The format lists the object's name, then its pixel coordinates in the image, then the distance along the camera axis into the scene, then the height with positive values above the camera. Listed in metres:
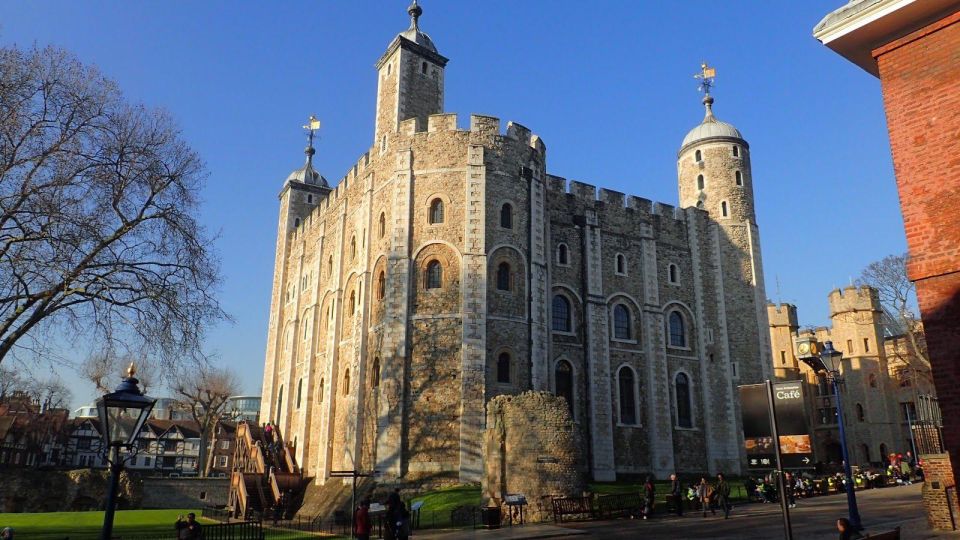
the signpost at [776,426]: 9.08 +0.53
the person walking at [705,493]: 20.53 -0.78
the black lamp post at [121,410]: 8.16 +0.65
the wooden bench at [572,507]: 18.86 -1.09
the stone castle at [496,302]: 24.78 +6.90
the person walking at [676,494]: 20.86 -0.81
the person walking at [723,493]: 19.23 -0.73
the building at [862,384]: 45.19 +5.44
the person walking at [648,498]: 19.92 -0.89
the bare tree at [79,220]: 13.48 +4.92
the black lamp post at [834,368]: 13.34 +1.94
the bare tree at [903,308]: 31.11 +7.22
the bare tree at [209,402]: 50.38 +4.77
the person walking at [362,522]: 14.31 -1.14
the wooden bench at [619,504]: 19.81 -1.08
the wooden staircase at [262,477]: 28.97 -0.48
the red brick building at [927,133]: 7.78 +3.88
